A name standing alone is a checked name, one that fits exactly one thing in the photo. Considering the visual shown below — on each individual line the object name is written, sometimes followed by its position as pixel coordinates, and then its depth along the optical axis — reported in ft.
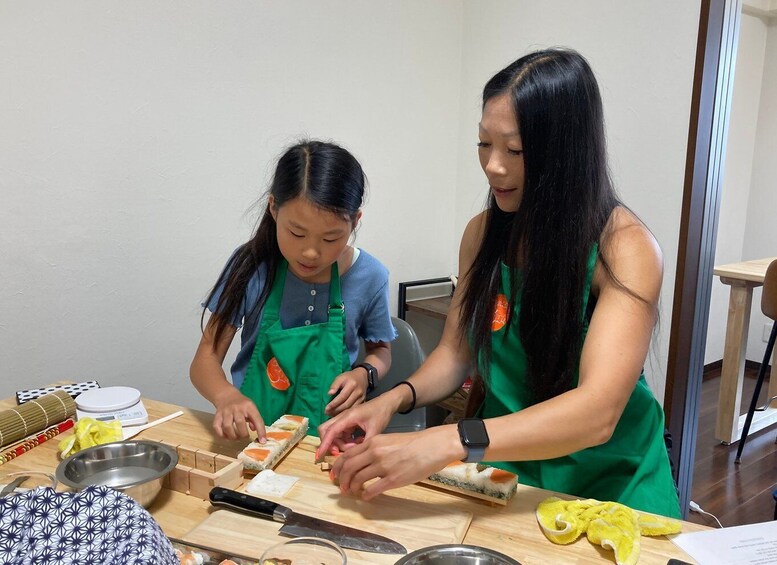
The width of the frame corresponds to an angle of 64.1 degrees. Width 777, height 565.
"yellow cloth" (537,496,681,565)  2.96
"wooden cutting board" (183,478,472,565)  2.96
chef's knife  2.97
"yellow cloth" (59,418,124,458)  3.80
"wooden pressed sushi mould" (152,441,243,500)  3.39
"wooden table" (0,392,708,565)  3.00
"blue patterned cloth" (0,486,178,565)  2.35
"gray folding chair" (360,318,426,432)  5.72
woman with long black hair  3.58
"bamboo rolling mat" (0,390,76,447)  3.98
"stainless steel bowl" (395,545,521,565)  2.78
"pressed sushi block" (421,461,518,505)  3.41
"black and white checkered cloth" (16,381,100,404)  4.63
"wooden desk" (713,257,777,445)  11.07
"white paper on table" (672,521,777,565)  2.99
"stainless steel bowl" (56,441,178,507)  3.30
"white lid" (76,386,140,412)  4.31
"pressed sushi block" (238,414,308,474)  3.65
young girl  4.64
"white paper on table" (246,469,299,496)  3.45
